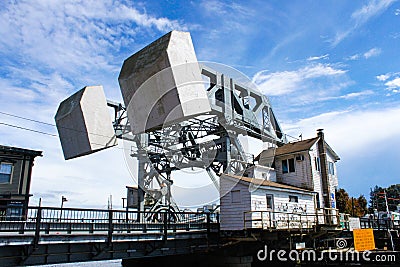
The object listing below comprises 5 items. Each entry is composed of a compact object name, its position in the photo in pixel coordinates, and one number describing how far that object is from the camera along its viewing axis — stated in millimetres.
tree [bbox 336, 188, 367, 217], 52844
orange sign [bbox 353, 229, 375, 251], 21984
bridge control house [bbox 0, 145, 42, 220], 24359
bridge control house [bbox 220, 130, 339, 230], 21844
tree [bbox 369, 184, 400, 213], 106031
